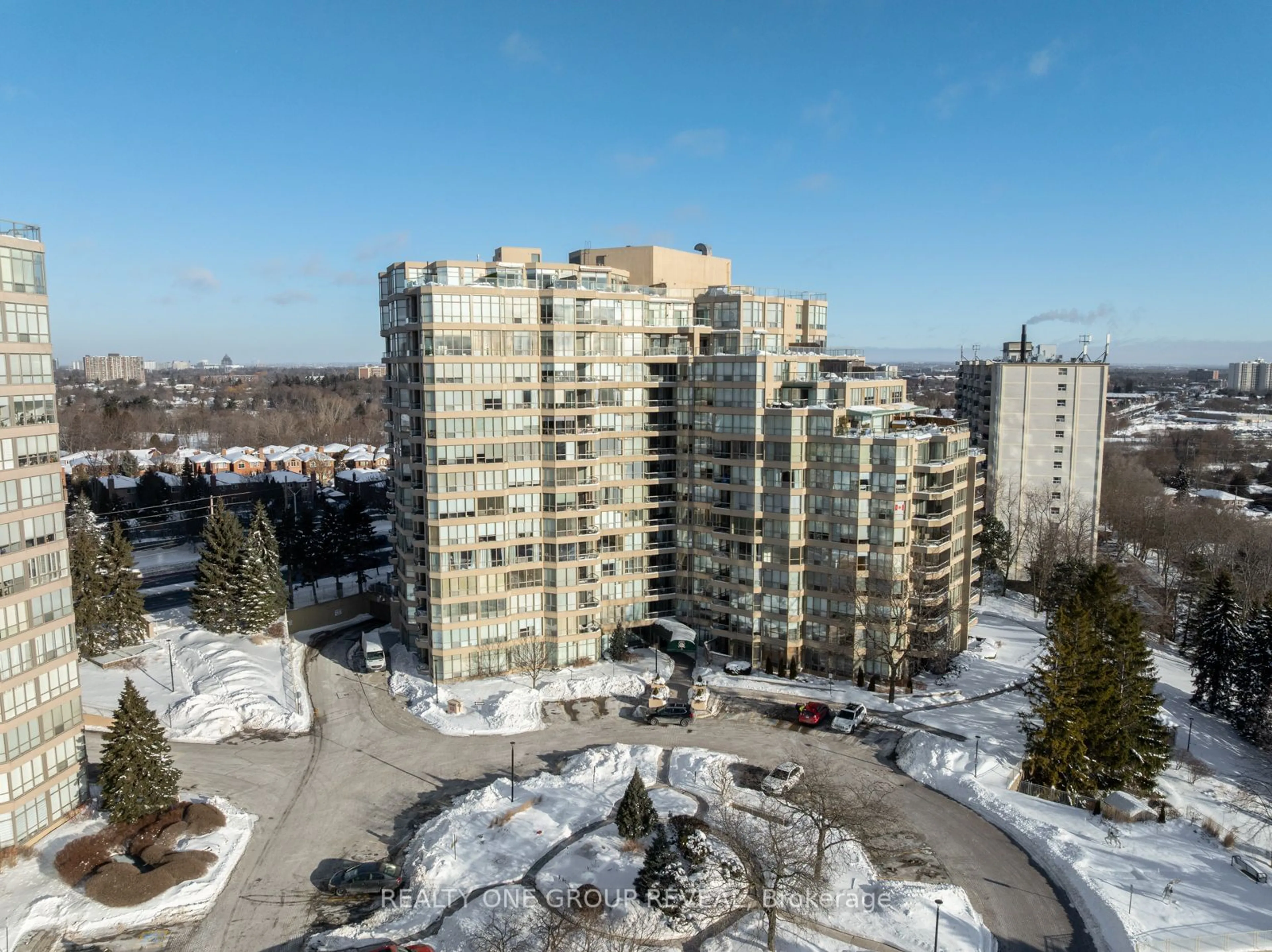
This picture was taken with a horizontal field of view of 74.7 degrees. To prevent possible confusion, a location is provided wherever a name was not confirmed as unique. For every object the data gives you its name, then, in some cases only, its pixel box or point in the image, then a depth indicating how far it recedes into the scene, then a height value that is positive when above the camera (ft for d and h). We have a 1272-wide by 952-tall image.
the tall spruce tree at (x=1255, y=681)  171.83 -62.77
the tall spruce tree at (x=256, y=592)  204.95 -51.63
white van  191.48 -62.93
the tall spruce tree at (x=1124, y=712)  139.13 -56.38
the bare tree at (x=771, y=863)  99.25 -60.45
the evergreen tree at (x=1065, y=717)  137.69 -55.48
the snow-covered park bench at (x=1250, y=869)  113.19 -66.55
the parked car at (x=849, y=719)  159.94 -64.89
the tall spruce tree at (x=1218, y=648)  182.39 -58.88
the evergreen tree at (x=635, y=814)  117.19 -60.54
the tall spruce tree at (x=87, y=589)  183.52 -45.87
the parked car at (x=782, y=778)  133.49 -64.80
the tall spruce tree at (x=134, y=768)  120.37 -55.94
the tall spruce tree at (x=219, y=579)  204.74 -48.48
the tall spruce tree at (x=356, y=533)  252.21 -45.60
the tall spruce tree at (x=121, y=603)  189.57 -50.05
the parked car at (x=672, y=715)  164.14 -65.30
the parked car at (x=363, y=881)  110.32 -65.76
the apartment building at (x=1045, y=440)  310.24 -21.88
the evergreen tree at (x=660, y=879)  102.63 -62.12
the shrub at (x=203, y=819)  122.52 -64.74
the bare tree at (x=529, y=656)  183.32 -60.58
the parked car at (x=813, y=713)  162.50 -64.72
